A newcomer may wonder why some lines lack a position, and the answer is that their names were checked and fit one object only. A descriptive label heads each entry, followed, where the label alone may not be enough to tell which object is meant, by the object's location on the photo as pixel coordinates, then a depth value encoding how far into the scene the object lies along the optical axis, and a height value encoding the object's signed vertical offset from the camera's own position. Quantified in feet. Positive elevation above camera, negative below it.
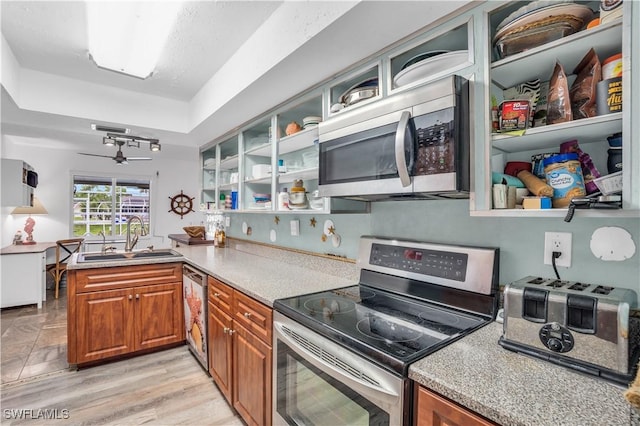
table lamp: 15.43 -0.06
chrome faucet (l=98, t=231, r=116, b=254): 9.54 -1.20
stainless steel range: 3.10 -1.41
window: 18.68 +0.46
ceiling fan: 11.15 +1.94
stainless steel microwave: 3.65 +0.88
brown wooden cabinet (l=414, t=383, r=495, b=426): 2.43 -1.66
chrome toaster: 2.56 -1.03
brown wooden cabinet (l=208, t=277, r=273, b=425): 4.95 -2.53
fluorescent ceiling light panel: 5.49 +3.43
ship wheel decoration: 21.12 +0.49
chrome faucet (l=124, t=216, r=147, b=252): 9.71 -1.03
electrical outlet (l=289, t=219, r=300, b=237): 7.93 -0.40
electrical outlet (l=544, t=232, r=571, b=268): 3.61 -0.40
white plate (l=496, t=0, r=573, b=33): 3.20 +2.15
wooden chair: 14.69 -2.30
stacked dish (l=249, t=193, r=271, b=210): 8.41 +0.32
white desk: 12.45 -2.70
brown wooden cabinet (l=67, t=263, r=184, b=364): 7.85 -2.67
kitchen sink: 8.59 -1.32
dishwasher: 7.41 -2.55
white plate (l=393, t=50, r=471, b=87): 3.88 +1.93
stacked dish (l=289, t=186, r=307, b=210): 6.61 +0.29
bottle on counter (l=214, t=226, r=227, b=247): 11.42 -0.99
